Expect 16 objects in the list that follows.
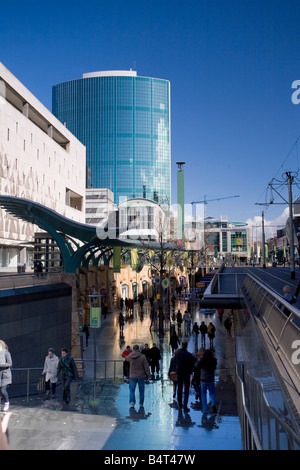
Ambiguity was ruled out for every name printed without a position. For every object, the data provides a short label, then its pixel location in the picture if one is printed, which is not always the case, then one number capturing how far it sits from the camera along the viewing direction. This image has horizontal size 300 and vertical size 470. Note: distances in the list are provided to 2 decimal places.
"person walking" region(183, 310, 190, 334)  27.83
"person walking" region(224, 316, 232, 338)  25.58
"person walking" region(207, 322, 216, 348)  21.80
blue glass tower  157.25
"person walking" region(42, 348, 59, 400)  9.86
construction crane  182.57
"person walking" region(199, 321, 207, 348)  22.08
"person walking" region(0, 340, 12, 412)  8.45
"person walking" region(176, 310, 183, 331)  28.21
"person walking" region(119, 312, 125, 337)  25.95
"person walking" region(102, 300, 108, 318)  35.92
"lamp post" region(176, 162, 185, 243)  113.82
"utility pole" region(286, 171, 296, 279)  30.48
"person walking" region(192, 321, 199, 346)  22.94
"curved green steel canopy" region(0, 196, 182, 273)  21.13
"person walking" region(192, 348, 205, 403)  9.84
